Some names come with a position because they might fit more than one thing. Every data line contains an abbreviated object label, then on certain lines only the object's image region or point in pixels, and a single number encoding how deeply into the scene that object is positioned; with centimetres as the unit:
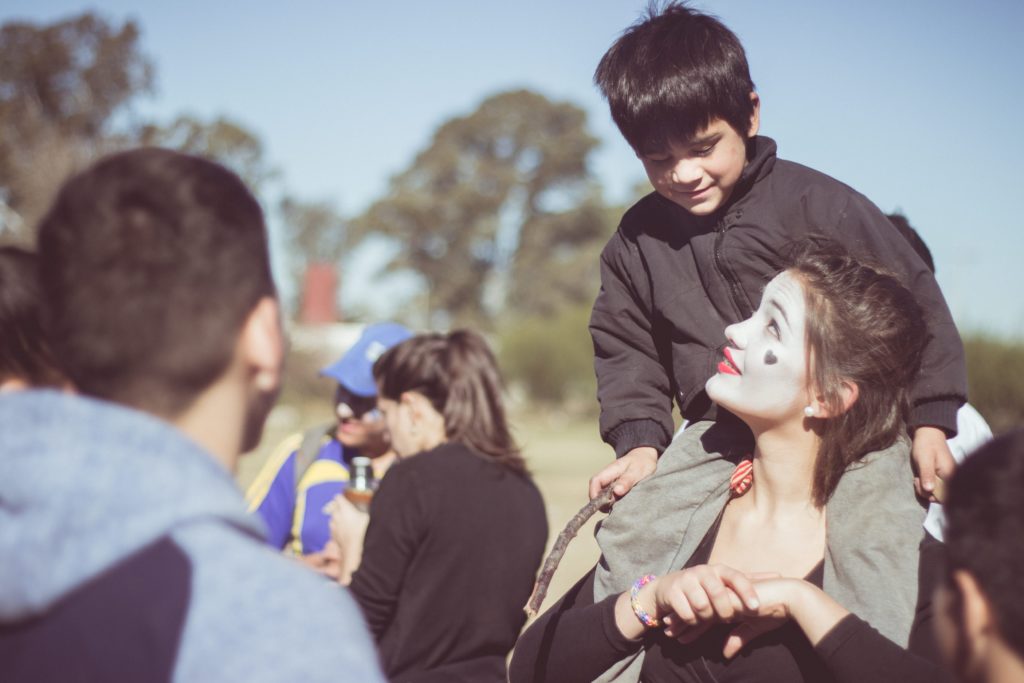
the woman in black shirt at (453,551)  360
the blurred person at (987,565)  144
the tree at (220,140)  3139
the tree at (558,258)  4719
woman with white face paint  231
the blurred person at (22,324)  215
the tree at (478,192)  5006
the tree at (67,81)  3020
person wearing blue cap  459
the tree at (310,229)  6366
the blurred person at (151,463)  132
